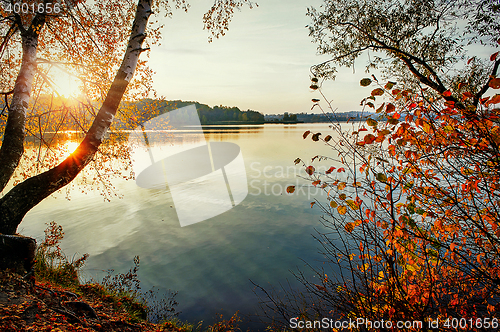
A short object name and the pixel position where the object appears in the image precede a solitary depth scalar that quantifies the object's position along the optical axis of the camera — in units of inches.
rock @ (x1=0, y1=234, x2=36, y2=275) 137.4
